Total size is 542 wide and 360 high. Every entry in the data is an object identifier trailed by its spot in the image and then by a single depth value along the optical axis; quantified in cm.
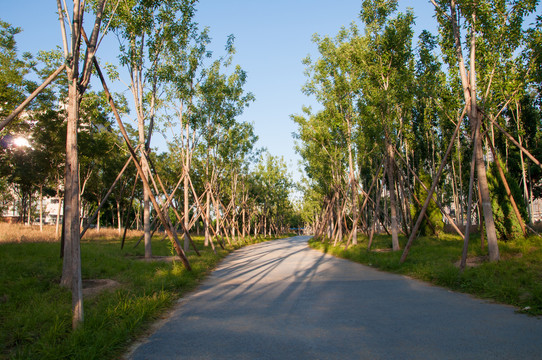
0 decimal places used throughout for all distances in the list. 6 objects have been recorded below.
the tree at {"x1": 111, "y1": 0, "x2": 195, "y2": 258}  1257
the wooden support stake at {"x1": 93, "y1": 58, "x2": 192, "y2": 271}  723
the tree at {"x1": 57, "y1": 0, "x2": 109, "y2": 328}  459
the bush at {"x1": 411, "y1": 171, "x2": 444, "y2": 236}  2083
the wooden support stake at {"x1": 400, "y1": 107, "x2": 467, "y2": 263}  964
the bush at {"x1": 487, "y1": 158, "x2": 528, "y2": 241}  1197
